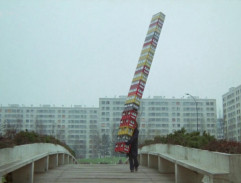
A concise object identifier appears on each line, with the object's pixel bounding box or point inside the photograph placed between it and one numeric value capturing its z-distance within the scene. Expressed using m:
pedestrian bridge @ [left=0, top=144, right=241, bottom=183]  6.07
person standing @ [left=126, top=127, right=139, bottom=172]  12.62
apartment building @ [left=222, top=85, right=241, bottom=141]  112.19
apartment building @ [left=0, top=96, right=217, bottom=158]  127.12
